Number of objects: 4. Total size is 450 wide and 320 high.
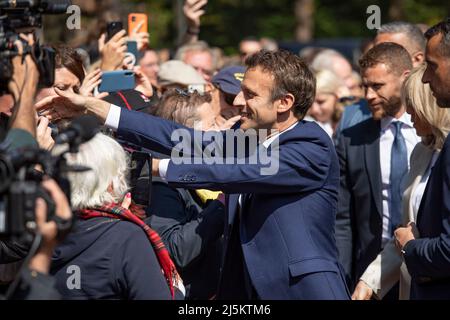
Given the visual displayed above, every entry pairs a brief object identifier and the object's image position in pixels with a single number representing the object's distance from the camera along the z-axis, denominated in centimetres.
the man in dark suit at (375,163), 633
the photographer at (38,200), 335
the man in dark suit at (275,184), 448
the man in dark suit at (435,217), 438
